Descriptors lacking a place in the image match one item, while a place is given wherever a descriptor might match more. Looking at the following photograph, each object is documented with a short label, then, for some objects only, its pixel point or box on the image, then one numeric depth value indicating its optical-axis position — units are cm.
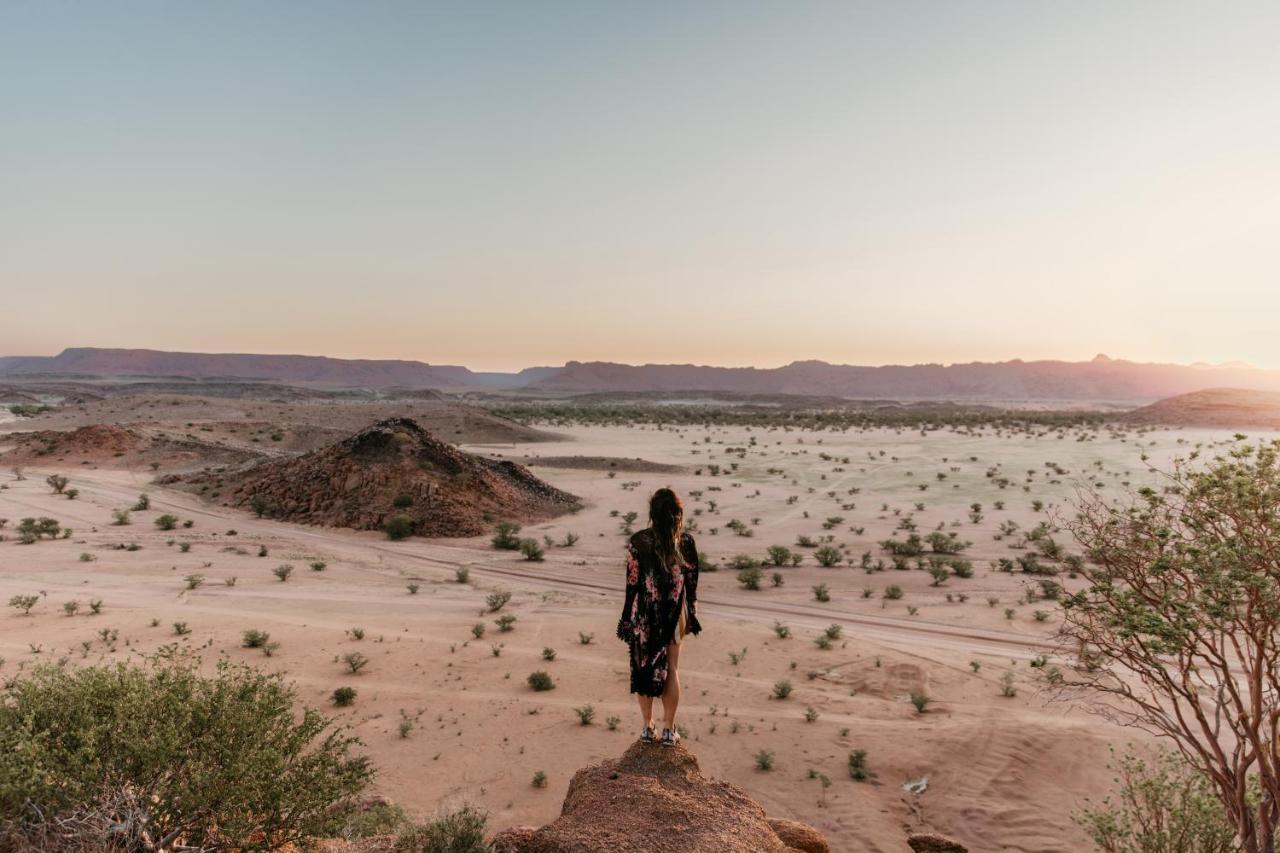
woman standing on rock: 489
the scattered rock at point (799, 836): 516
